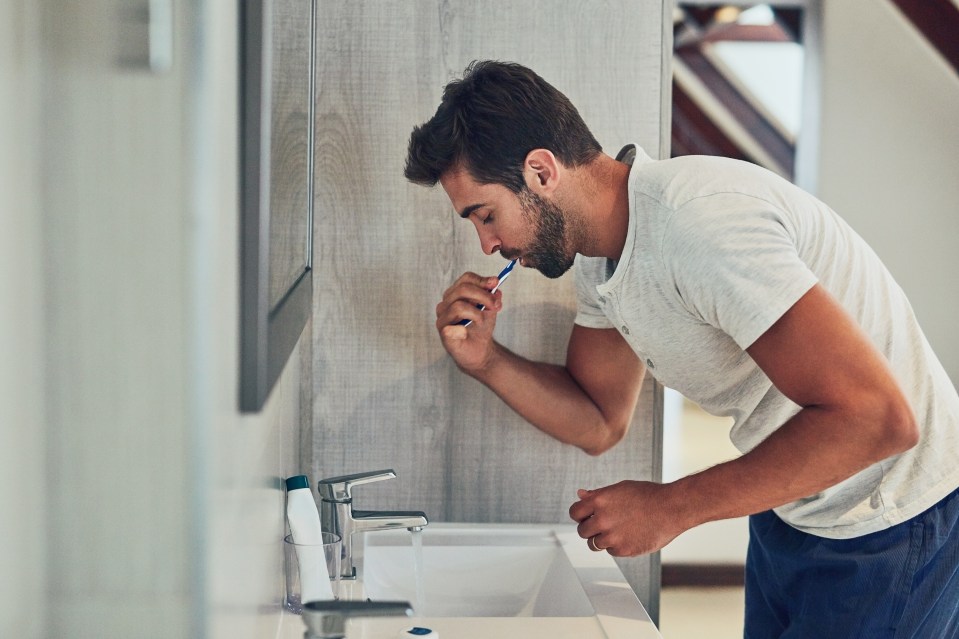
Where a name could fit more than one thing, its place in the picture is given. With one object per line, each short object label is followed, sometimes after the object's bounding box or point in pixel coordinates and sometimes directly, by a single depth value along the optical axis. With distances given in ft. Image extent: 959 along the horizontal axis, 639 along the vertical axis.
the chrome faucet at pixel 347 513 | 4.12
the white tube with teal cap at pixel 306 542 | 3.45
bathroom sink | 4.76
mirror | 2.29
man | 3.62
